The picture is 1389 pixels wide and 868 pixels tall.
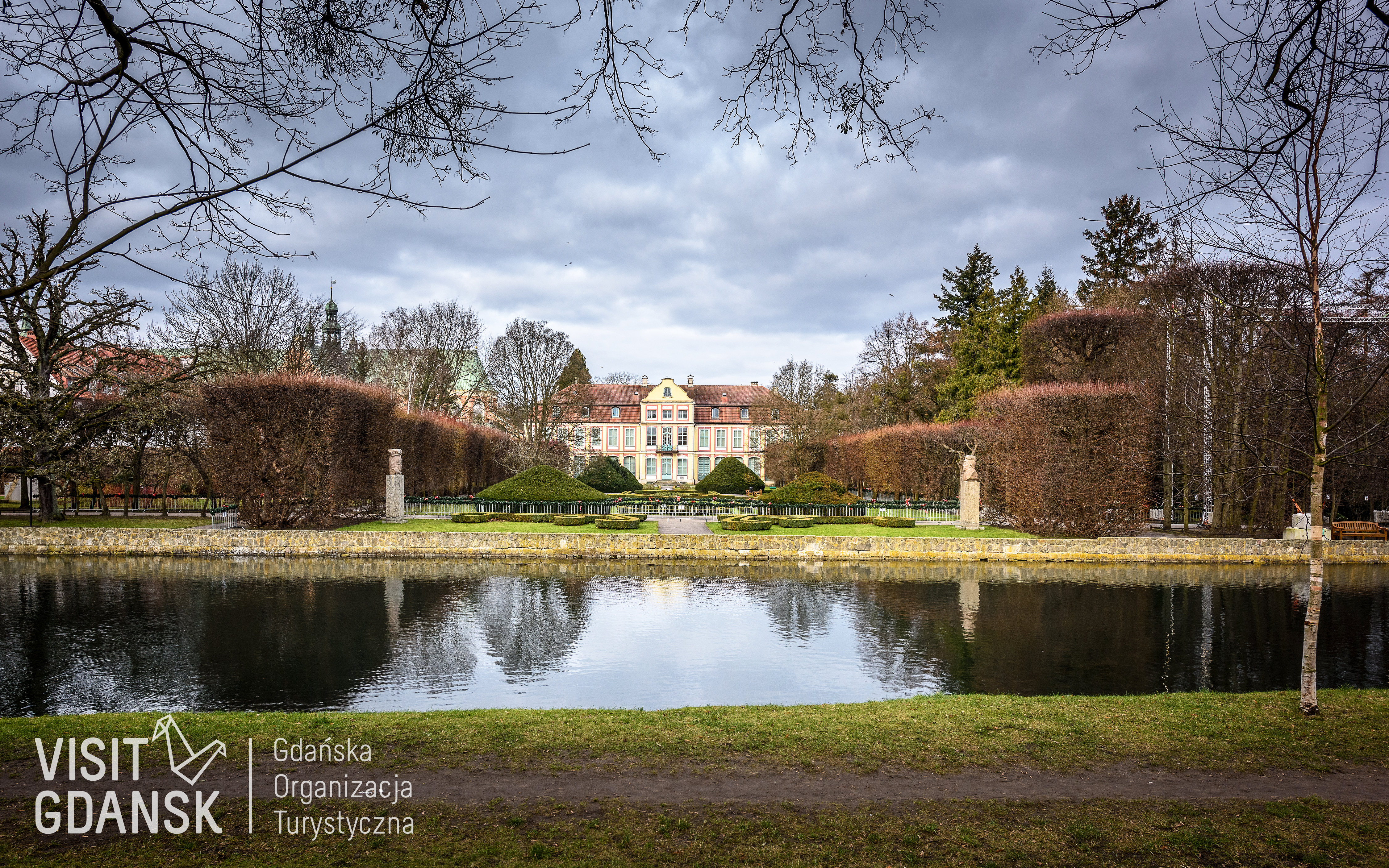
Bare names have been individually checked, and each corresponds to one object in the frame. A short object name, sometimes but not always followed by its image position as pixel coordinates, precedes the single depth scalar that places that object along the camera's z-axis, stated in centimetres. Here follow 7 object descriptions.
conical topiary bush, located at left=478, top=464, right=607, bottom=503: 2412
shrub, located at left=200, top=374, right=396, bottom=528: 1983
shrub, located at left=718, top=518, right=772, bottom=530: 2111
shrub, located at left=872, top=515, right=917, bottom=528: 2241
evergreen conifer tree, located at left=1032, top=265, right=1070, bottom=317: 3403
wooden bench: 1967
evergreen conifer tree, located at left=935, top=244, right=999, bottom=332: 4066
